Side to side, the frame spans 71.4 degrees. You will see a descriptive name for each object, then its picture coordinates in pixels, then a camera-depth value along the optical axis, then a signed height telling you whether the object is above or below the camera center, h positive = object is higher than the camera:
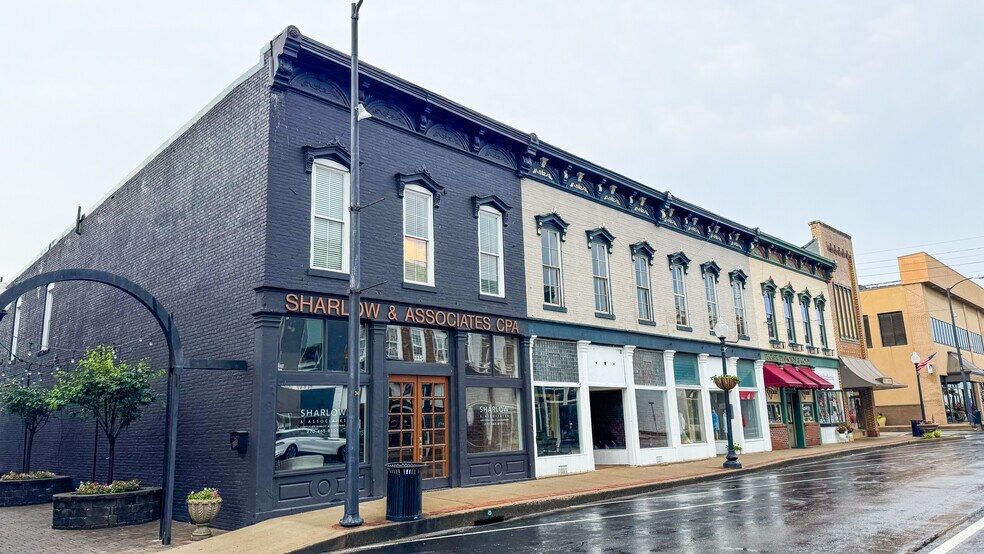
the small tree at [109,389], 14.18 +0.88
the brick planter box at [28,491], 17.34 -1.42
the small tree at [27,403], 18.95 +0.88
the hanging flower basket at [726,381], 21.44 +0.85
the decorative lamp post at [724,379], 21.20 +0.92
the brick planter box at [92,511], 12.98 -1.47
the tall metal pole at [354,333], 11.23 +1.50
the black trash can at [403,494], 11.71 -1.23
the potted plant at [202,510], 11.67 -1.38
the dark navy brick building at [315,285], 13.21 +3.08
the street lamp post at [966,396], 43.21 +0.25
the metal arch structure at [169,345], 10.62 +1.40
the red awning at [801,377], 29.53 +1.24
